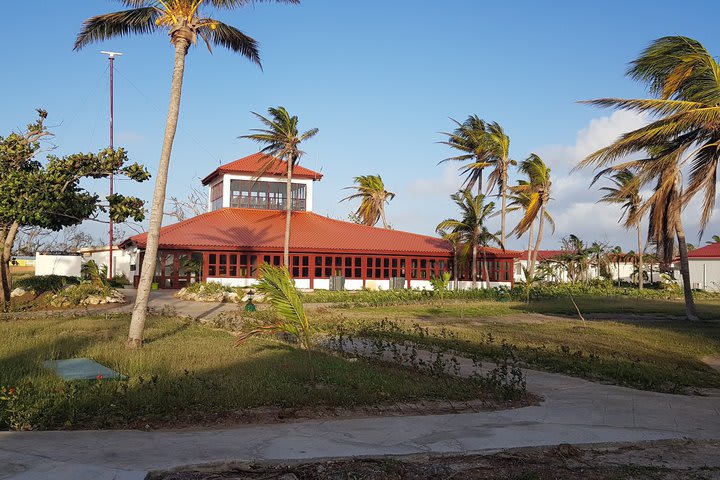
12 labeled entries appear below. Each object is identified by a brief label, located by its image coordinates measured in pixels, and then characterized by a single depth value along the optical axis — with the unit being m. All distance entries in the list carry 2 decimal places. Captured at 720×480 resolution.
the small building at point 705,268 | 47.56
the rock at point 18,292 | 23.86
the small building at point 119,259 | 39.50
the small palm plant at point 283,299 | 9.78
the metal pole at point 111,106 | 35.75
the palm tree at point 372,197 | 56.69
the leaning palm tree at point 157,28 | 12.80
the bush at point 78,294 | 22.19
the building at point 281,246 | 34.44
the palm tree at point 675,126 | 16.98
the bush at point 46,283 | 25.21
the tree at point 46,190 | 19.95
